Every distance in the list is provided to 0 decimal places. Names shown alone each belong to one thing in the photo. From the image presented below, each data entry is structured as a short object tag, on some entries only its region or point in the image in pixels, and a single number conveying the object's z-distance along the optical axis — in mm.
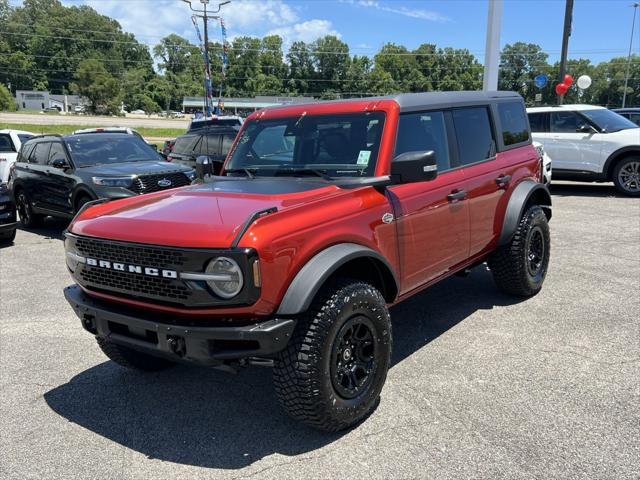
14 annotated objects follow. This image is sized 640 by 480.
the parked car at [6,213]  8562
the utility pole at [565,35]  17656
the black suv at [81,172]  8352
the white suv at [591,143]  11383
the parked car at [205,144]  11898
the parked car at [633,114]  14812
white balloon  18973
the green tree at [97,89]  90875
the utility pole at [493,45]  12031
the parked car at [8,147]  12766
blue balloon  19047
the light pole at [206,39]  38728
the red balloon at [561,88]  17812
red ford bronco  2732
